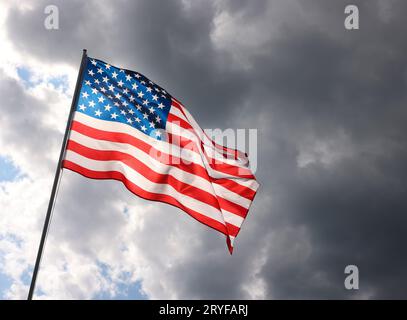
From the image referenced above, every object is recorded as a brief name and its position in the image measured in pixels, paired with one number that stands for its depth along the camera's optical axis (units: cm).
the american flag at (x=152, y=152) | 1420
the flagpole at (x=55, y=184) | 1083
